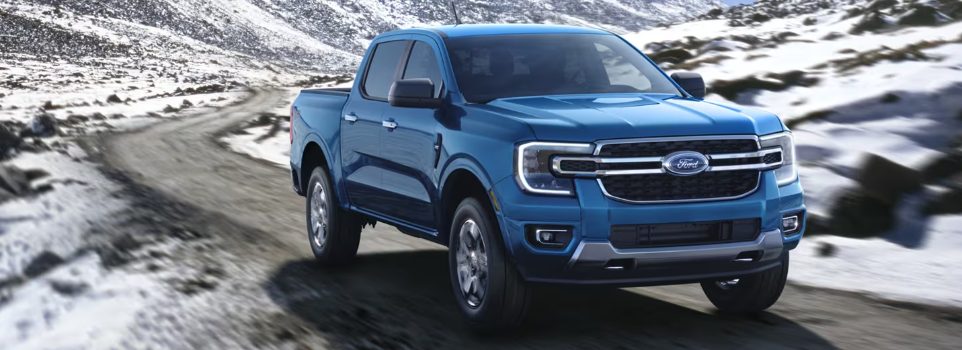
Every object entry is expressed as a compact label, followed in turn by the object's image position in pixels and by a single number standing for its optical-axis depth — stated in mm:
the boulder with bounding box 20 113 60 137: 21500
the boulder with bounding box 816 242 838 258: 8352
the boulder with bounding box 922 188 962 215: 8828
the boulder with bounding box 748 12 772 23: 31750
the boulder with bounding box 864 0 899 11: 26342
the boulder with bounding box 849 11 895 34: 20922
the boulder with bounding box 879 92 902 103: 12383
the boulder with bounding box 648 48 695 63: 21172
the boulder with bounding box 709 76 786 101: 15180
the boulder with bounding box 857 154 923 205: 9305
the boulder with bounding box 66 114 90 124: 26436
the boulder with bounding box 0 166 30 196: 12000
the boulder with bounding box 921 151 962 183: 9688
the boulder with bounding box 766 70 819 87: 15070
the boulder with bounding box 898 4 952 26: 20344
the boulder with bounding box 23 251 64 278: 7672
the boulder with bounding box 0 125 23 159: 16908
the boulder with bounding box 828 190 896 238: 8938
